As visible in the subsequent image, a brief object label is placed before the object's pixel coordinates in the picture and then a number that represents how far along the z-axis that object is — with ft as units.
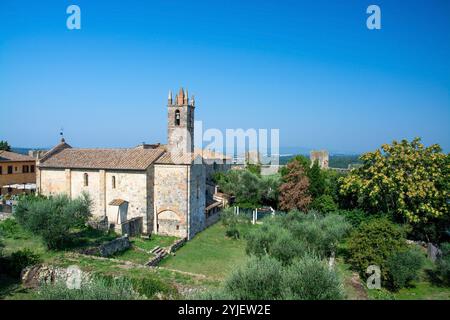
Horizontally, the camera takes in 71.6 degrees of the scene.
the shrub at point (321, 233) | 66.69
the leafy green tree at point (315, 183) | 114.52
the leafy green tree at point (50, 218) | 58.80
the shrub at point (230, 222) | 93.20
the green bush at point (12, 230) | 68.80
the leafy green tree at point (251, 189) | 122.01
